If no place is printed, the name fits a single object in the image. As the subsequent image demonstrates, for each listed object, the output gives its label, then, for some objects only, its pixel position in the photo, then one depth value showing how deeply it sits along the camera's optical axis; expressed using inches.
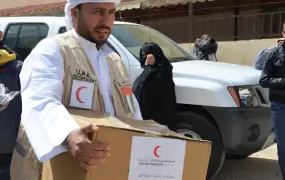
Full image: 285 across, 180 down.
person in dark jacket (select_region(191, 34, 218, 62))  309.3
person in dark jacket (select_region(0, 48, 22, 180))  101.4
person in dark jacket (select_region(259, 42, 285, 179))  167.2
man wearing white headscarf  56.6
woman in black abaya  174.6
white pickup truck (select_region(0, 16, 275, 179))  175.0
